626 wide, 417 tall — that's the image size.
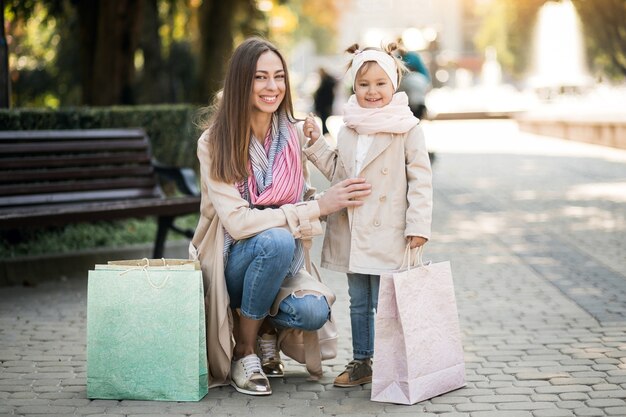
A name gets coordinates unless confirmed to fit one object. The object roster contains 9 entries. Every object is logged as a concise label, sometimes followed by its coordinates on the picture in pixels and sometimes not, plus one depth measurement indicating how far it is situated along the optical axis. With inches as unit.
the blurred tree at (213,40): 669.9
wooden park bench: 282.8
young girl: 183.3
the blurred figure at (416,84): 488.7
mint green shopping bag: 175.9
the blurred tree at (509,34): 2043.6
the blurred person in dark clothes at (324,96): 977.5
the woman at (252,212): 182.9
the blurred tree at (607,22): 585.0
